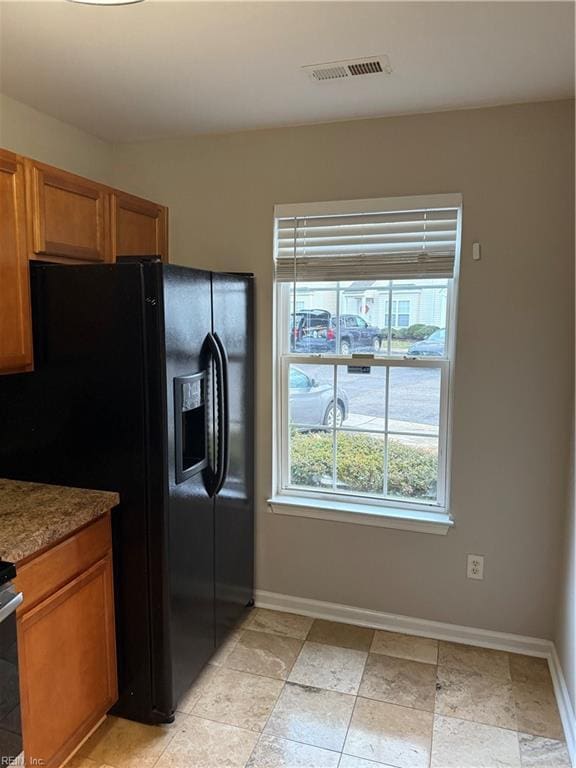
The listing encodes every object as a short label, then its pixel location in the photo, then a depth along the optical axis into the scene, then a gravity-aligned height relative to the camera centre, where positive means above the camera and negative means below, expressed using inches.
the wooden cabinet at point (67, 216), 75.1 +17.0
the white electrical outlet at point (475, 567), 97.4 -42.6
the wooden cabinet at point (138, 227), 91.7 +18.7
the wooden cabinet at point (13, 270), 70.6 +8.0
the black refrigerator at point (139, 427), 73.7 -14.1
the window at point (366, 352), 96.3 -4.1
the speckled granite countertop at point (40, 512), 61.0 -23.2
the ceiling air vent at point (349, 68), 74.3 +36.9
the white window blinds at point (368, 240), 94.2 +16.4
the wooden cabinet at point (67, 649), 62.8 -40.5
